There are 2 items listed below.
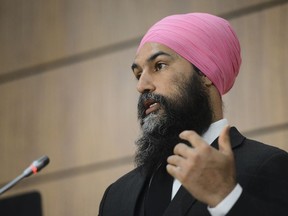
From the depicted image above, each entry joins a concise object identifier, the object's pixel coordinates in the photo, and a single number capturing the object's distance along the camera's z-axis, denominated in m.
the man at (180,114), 4.57
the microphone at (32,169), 4.78
